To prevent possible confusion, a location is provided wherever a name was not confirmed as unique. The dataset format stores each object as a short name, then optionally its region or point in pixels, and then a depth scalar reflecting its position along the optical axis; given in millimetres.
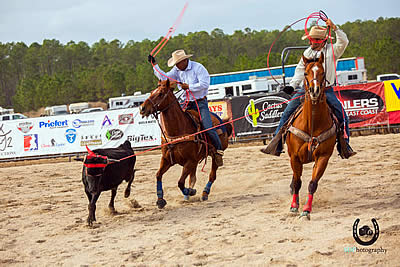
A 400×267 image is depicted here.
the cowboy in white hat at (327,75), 13576
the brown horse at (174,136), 14992
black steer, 13672
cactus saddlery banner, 34000
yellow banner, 33000
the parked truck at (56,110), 100056
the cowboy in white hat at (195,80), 16187
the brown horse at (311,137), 12217
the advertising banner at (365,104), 33406
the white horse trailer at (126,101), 90450
